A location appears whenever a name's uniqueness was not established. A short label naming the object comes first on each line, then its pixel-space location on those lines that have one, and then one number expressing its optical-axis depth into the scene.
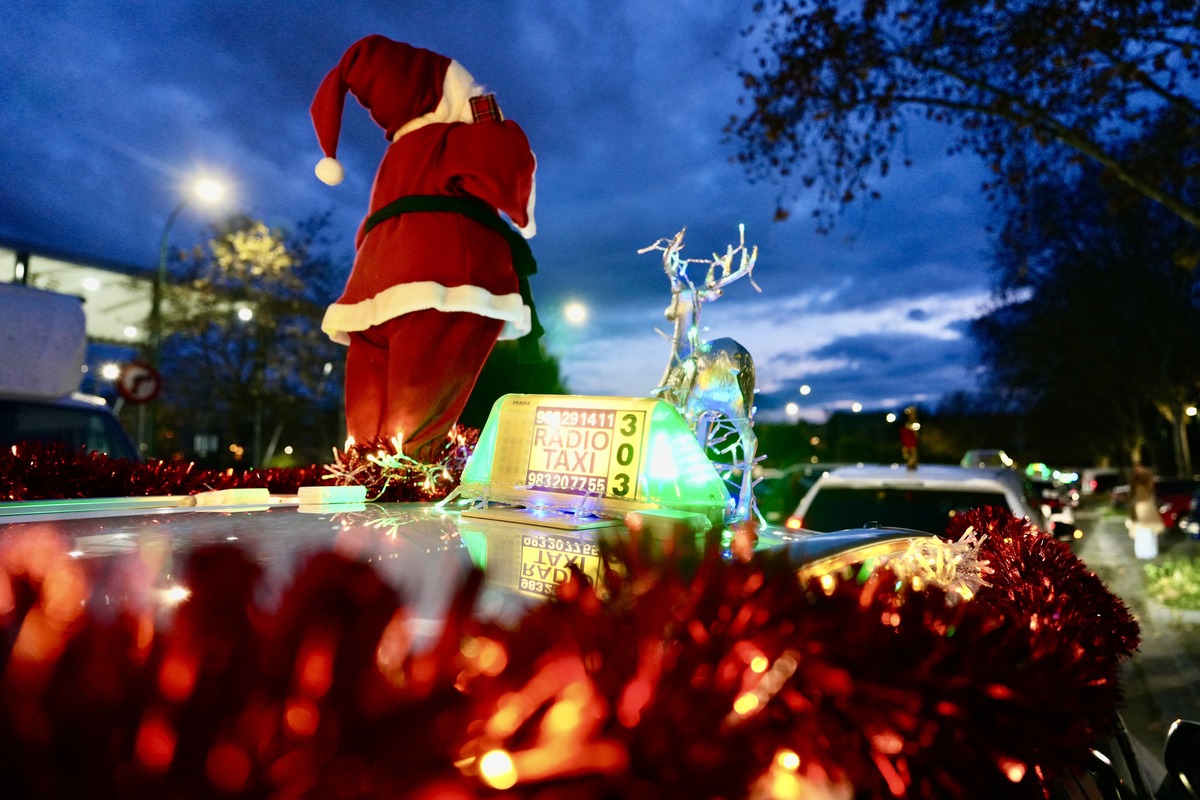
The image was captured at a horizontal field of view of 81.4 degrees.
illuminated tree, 19.12
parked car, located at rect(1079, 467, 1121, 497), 36.44
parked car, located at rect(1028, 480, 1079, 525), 12.05
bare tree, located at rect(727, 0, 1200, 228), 5.69
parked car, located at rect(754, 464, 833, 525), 9.16
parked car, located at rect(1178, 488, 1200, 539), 13.52
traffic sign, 9.16
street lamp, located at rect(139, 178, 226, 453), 12.04
